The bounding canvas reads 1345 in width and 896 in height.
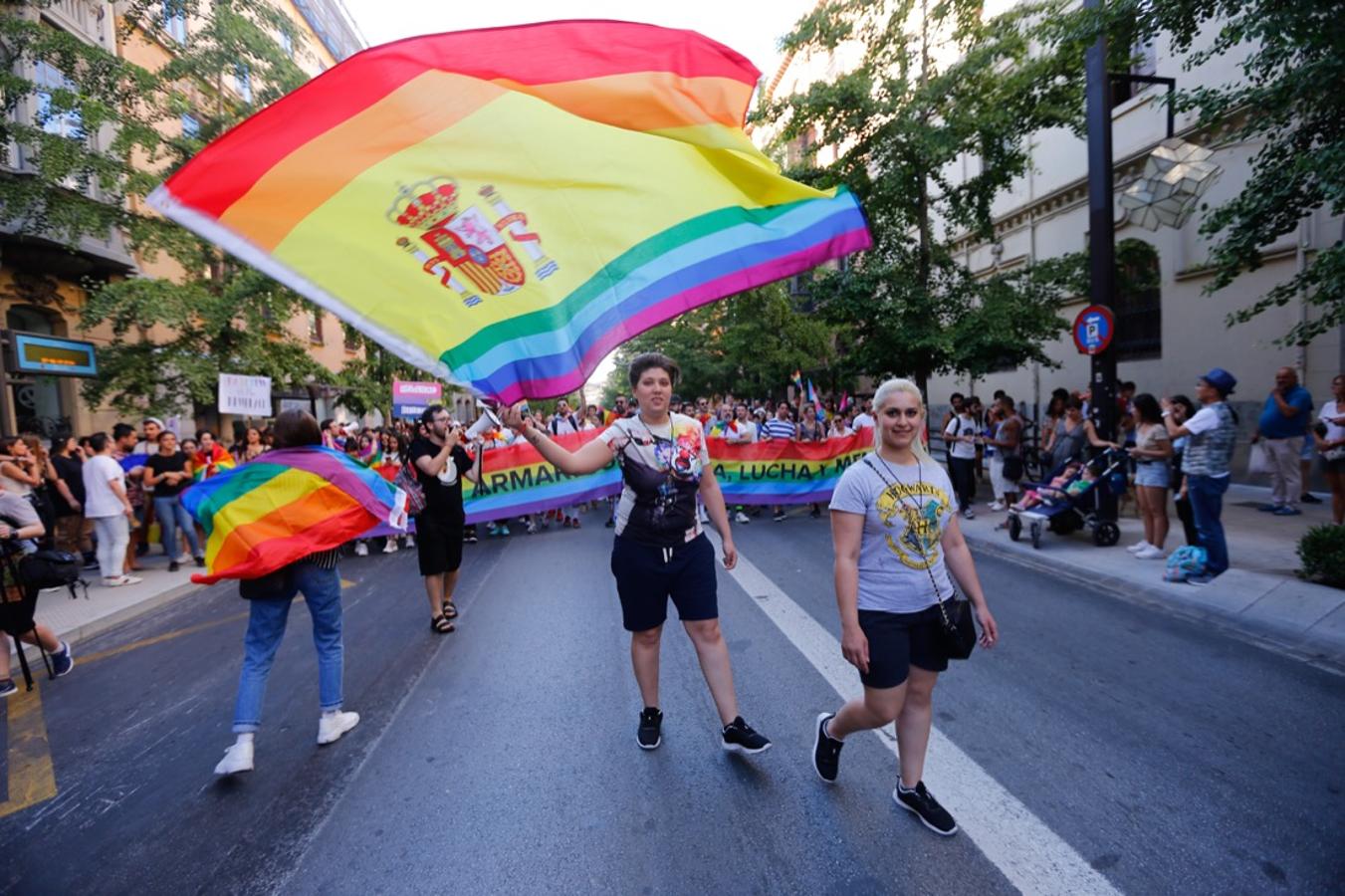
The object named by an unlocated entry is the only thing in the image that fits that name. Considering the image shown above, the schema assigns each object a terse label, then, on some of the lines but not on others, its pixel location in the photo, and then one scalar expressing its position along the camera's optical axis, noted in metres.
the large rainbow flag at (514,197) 2.53
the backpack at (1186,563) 6.11
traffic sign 8.16
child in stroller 7.88
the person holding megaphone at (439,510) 5.42
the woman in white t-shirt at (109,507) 8.11
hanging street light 8.78
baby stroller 7.80
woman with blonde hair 2.70
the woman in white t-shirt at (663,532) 3.29
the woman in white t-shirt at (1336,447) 7.54
